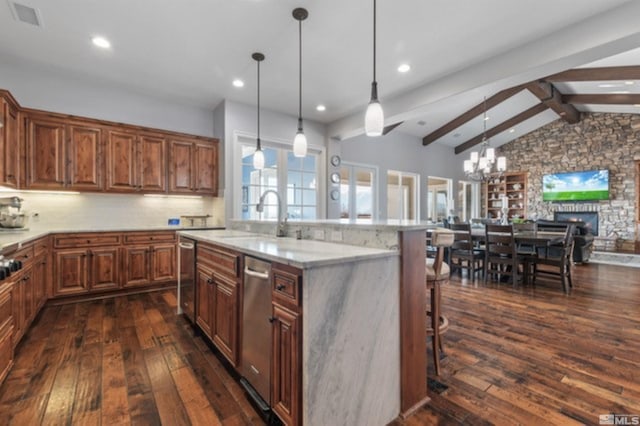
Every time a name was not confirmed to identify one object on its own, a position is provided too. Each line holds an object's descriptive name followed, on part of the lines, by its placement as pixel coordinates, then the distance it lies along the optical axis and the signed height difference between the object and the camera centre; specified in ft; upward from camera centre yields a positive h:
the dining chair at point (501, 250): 14.62 -1.84
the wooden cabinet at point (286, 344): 4.64 -2.14
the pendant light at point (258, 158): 10.50 +1.98
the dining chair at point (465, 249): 16.16 -2.03
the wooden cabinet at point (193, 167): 15.31 +2.53
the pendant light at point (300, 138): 9.16 +2.47
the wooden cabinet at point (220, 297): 6.64 -2.09
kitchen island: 4.60 -1.97
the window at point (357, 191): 22.70 +1.78
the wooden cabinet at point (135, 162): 13.80 +2.54
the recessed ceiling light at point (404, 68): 12.25 +6.12
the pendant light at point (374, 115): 7.00 +2.33
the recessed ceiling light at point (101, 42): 10.36 +6.15
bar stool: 6.86 -1.67
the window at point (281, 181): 16.76 +1.98
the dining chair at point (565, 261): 13.89 -2.31
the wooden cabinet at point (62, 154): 12.13 +2.58
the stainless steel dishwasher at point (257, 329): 5.48 -2.24
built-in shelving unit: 33.47 +2.31
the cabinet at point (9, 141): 10.25 +2.67
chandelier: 18.08 +3.12
